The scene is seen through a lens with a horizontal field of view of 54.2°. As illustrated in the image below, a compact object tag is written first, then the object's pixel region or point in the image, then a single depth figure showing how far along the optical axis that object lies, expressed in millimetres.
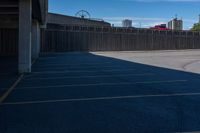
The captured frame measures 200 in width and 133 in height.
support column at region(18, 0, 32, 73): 8490
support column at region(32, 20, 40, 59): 14164
